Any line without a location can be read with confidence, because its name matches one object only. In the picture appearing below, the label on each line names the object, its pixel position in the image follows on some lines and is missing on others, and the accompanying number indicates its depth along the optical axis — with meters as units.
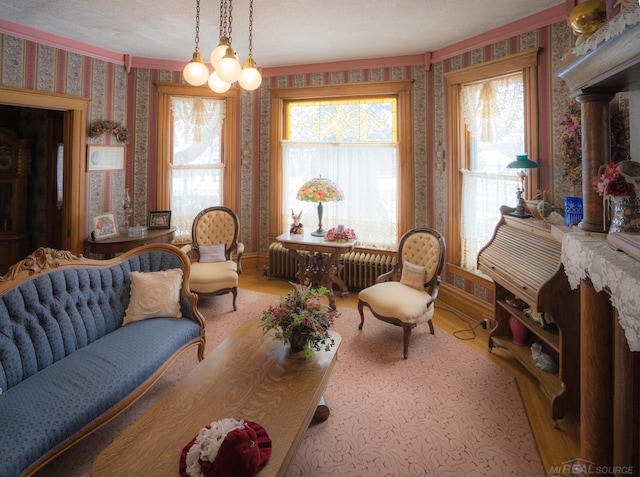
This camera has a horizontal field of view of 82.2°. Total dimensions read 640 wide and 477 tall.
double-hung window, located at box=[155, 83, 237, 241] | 5.38
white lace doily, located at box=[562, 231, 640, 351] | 1.31
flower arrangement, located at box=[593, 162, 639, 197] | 1.70
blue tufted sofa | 1.88
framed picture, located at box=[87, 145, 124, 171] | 4.81
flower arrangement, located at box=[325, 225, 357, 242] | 4.52
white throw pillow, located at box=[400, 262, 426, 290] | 3.86
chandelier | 2.24
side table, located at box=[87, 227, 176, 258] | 4.56
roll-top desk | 2.46
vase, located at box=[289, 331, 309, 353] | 2.49
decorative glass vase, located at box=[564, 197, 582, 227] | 2.64
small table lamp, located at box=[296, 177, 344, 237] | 4.35
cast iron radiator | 5.03
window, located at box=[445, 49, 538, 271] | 3.66
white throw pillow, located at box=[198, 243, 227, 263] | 4.83
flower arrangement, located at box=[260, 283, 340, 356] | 2.41
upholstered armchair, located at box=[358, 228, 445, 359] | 3.47
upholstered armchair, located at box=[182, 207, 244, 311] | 4.41
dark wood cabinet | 5.36
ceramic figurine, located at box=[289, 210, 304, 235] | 4.89
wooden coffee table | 1.59
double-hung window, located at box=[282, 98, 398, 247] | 5.08
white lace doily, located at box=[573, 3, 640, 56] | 1.38
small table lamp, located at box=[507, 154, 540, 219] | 3.18
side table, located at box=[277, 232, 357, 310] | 4.41
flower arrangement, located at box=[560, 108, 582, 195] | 2.87
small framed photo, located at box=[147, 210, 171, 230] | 5.20
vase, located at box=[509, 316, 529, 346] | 3.23
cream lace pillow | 3.03
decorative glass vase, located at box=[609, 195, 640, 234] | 1.71
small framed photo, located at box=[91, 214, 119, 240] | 4.64
